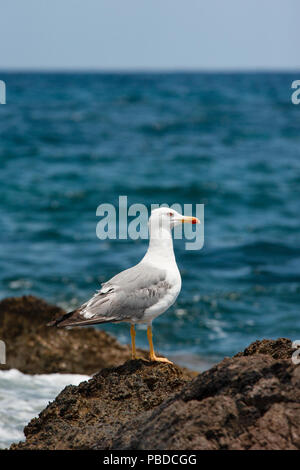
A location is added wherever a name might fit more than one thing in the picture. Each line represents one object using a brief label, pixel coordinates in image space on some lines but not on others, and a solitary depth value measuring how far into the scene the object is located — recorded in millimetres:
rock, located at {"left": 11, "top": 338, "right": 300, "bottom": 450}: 6324
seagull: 9672
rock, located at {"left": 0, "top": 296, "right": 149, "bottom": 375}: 14406
